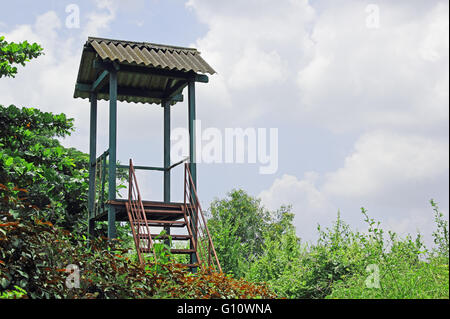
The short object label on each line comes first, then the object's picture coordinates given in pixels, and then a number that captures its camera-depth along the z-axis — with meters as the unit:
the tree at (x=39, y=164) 10.44
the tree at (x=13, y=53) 11.20
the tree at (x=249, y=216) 33.66
